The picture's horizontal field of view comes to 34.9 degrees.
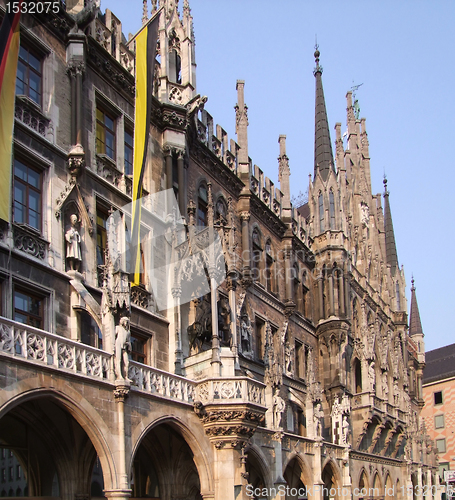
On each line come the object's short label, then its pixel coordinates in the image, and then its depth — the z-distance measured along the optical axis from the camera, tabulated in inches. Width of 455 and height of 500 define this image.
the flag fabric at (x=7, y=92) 600.7
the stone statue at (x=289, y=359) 1236.5
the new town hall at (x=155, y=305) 650.8
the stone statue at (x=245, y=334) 1073.5
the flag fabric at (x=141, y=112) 792.3
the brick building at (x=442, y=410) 2566.4
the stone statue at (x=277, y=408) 919.7
